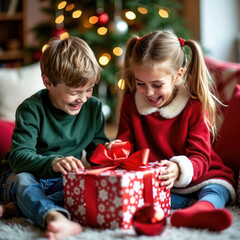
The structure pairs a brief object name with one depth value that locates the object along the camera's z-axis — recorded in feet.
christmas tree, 9.52
